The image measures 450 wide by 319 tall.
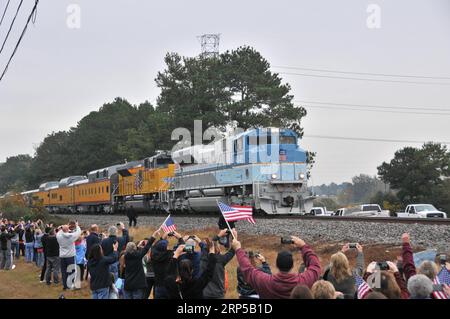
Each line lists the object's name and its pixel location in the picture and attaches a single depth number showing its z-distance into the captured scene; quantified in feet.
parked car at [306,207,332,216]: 154.14
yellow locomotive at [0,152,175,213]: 133.49
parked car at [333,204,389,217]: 131.95
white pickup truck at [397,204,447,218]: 118.73
